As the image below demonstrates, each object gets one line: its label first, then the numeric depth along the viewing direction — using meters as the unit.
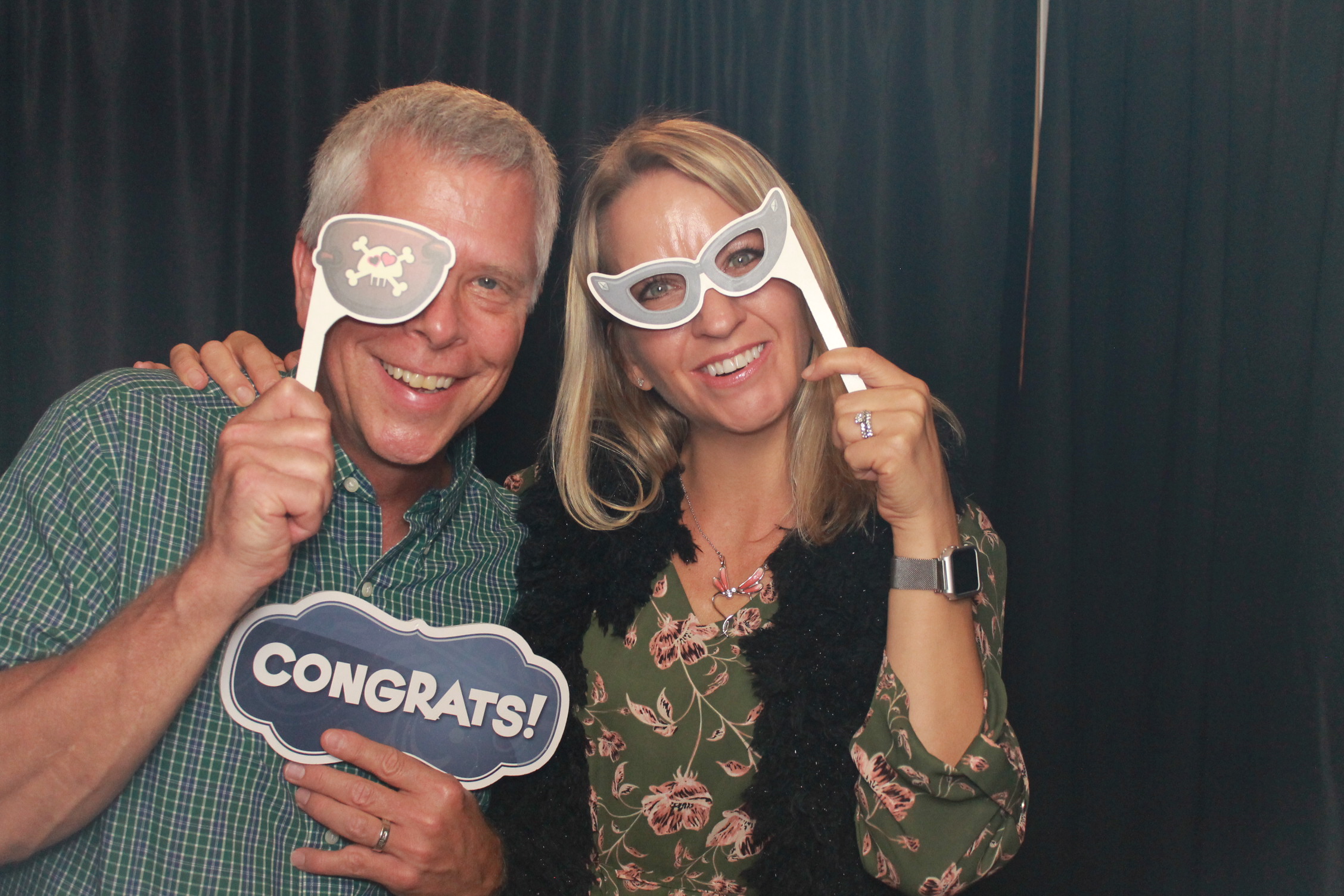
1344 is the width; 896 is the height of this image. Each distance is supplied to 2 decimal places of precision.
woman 1.10
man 0.92
